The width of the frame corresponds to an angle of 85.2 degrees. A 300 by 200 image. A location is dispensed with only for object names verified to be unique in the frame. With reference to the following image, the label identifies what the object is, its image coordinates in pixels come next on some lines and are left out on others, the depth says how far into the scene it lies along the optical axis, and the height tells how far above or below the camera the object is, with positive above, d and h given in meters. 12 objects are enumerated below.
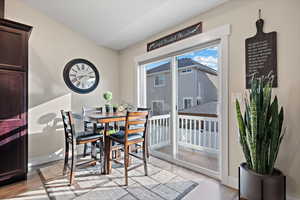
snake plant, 1.59 -0.29
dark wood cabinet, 2.17 +0.00
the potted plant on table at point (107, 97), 2.87 +0.05
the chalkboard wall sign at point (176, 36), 2.53 +1.10
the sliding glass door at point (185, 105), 2.62 -0.11
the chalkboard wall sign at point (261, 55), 1.80 +0.51
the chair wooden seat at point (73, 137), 2.19 -0.55
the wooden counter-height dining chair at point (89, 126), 3.06 -0.53
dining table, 2.27 -0.56
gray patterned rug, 1.96 -1.15
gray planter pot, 1.54 -0.83
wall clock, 3.33 +0.52
